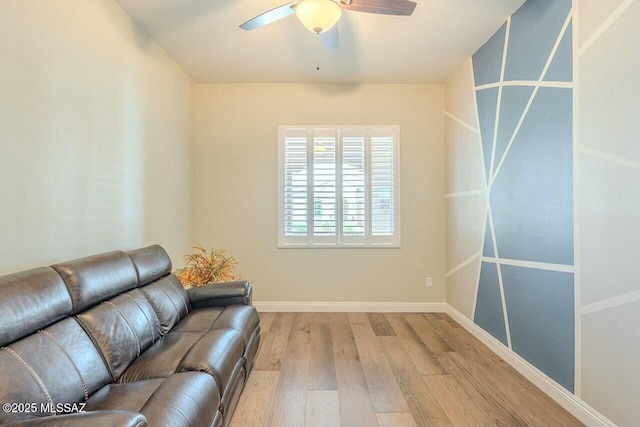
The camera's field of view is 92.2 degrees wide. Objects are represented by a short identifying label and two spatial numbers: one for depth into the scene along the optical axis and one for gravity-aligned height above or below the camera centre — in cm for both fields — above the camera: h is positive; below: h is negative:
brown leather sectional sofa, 121 -72
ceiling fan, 201 +137
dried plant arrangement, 321 -64
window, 414 +28
